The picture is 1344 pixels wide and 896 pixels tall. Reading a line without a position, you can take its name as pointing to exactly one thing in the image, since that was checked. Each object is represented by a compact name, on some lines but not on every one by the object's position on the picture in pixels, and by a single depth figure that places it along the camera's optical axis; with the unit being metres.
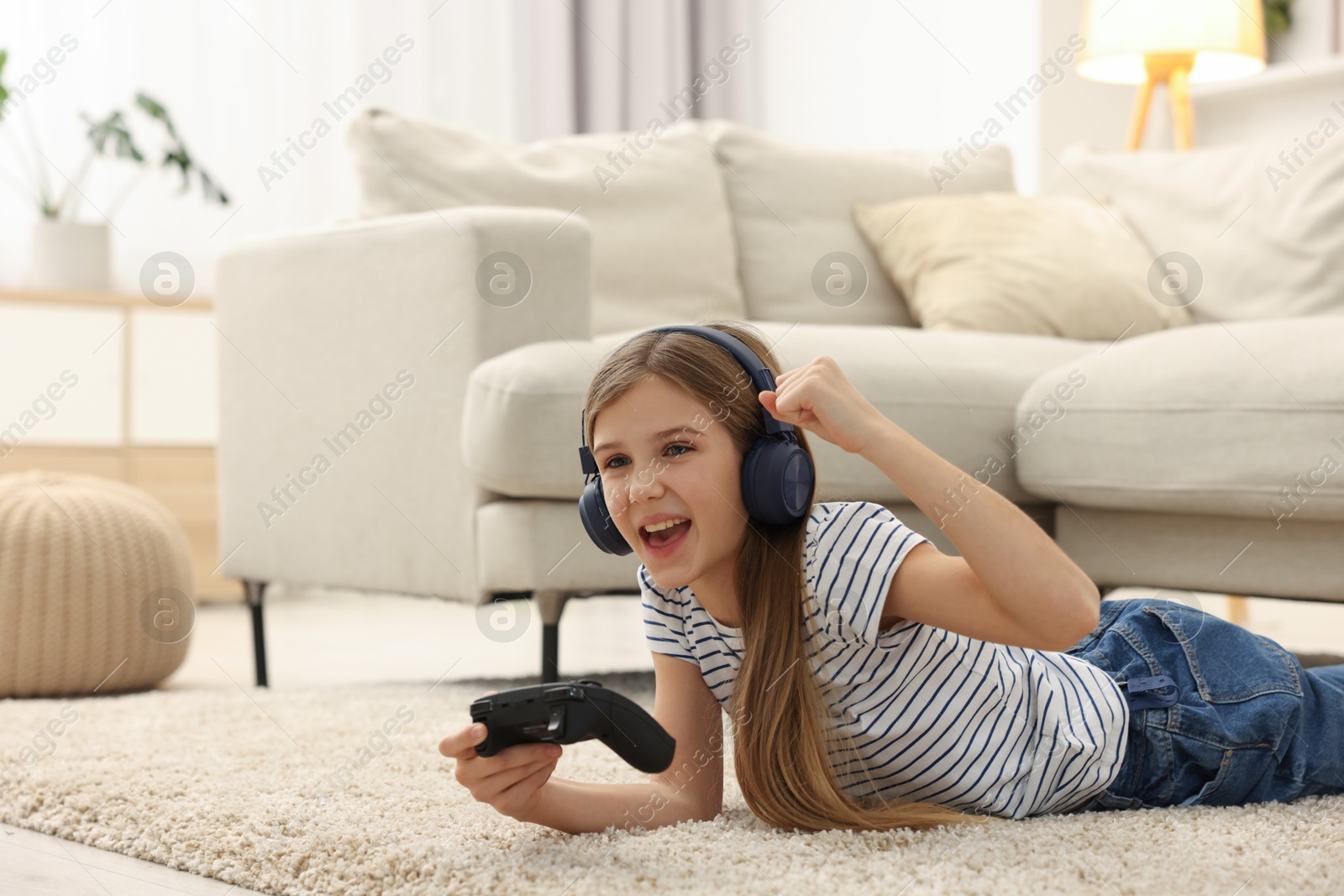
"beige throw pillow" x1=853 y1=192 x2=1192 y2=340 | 2.16
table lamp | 2.77
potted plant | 2.91
